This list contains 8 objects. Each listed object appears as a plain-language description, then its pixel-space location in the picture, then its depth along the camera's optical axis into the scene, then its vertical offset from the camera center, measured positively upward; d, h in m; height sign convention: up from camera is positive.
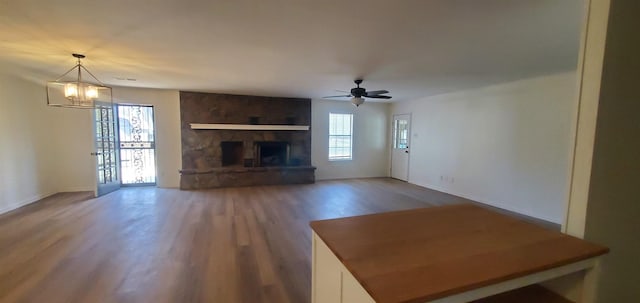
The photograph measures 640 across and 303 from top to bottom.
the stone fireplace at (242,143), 6.26 -0.29
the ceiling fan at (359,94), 4.51 +0.71
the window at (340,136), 7.61 -0.05
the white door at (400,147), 7.36 -0.34
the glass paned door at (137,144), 6.08 -0.35
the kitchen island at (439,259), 0.88 -0.49
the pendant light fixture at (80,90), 3.25 +0.47
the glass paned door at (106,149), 5.36 -0.44
